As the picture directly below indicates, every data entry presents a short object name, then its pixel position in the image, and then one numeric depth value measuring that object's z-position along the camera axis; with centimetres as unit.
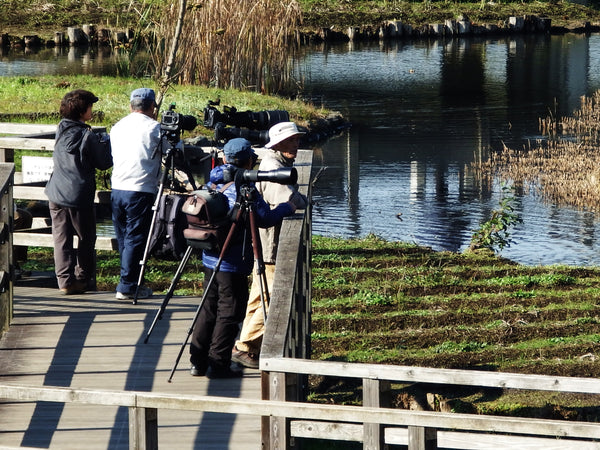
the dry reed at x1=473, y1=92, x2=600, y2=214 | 3747
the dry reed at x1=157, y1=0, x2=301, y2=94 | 5004
